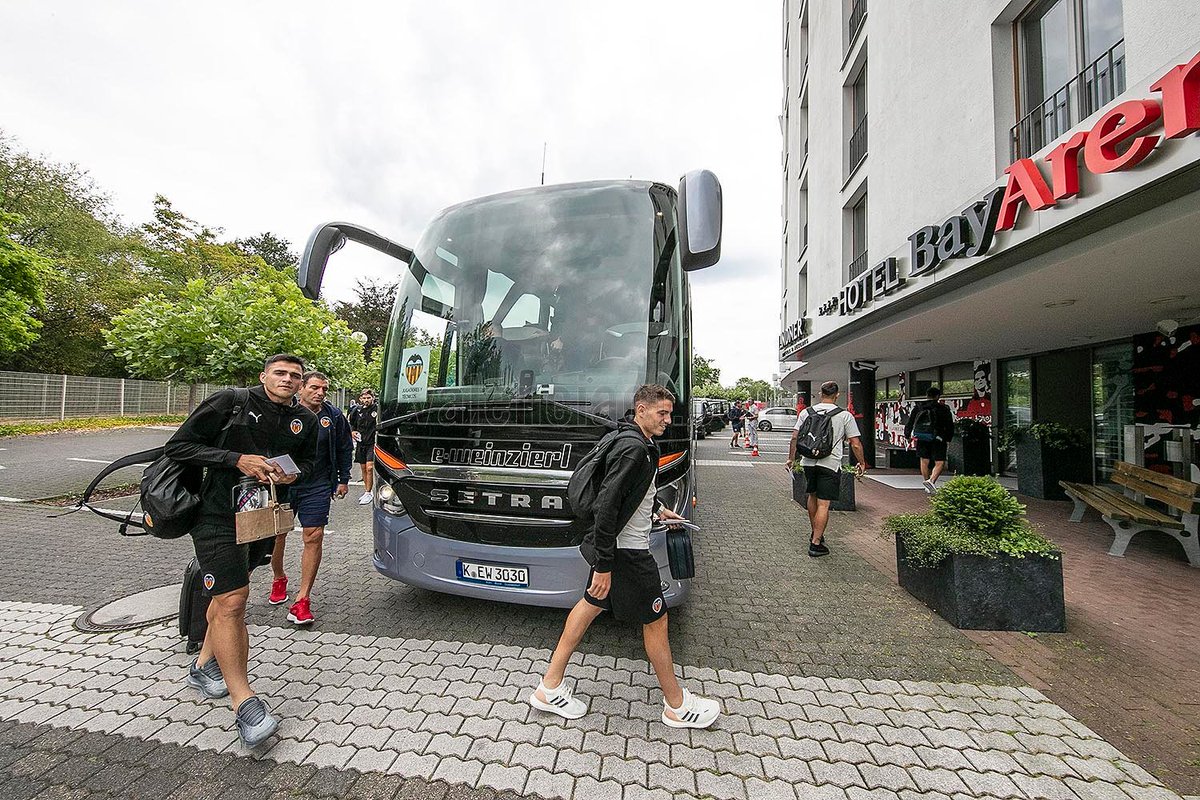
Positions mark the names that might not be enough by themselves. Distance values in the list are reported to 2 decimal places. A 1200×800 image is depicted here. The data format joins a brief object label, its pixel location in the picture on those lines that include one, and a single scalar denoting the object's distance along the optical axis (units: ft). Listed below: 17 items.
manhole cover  11.76
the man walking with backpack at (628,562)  7.82
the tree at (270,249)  165.95
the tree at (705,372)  287.87
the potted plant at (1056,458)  27.30
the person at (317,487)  11.93
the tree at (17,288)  34.53
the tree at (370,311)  146.61
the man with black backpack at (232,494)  7.95
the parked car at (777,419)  112.88
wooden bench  16.19
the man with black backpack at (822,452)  17.70
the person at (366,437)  26.32
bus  10.31
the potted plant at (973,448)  35.65
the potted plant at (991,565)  11.84
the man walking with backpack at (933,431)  31.89
